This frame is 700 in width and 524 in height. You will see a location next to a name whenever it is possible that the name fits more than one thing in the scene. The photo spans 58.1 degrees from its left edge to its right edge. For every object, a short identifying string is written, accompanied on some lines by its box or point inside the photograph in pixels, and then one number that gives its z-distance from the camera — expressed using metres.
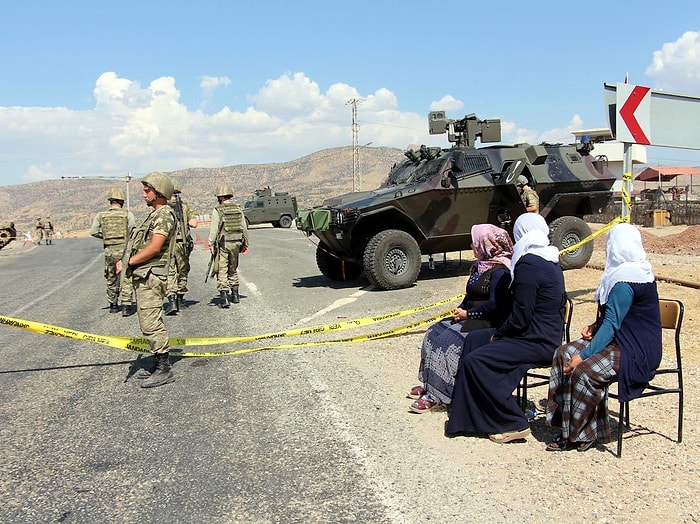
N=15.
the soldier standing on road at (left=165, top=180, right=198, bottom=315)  8.80
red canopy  33.50
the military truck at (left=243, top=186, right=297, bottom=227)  34.78
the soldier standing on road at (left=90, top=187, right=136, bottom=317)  8.74
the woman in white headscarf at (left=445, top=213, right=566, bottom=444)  3.79
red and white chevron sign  5.62
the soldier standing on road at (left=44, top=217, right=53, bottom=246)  33.84
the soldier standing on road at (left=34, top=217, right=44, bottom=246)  33.91
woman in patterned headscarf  4.27
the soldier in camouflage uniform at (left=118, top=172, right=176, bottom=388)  5.27
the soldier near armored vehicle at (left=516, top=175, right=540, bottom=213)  10.27
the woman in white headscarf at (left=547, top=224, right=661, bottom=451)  3.55
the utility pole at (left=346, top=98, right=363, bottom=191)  50.32
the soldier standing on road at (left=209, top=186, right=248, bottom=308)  9.12
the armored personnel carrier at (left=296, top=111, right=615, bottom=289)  9.83
